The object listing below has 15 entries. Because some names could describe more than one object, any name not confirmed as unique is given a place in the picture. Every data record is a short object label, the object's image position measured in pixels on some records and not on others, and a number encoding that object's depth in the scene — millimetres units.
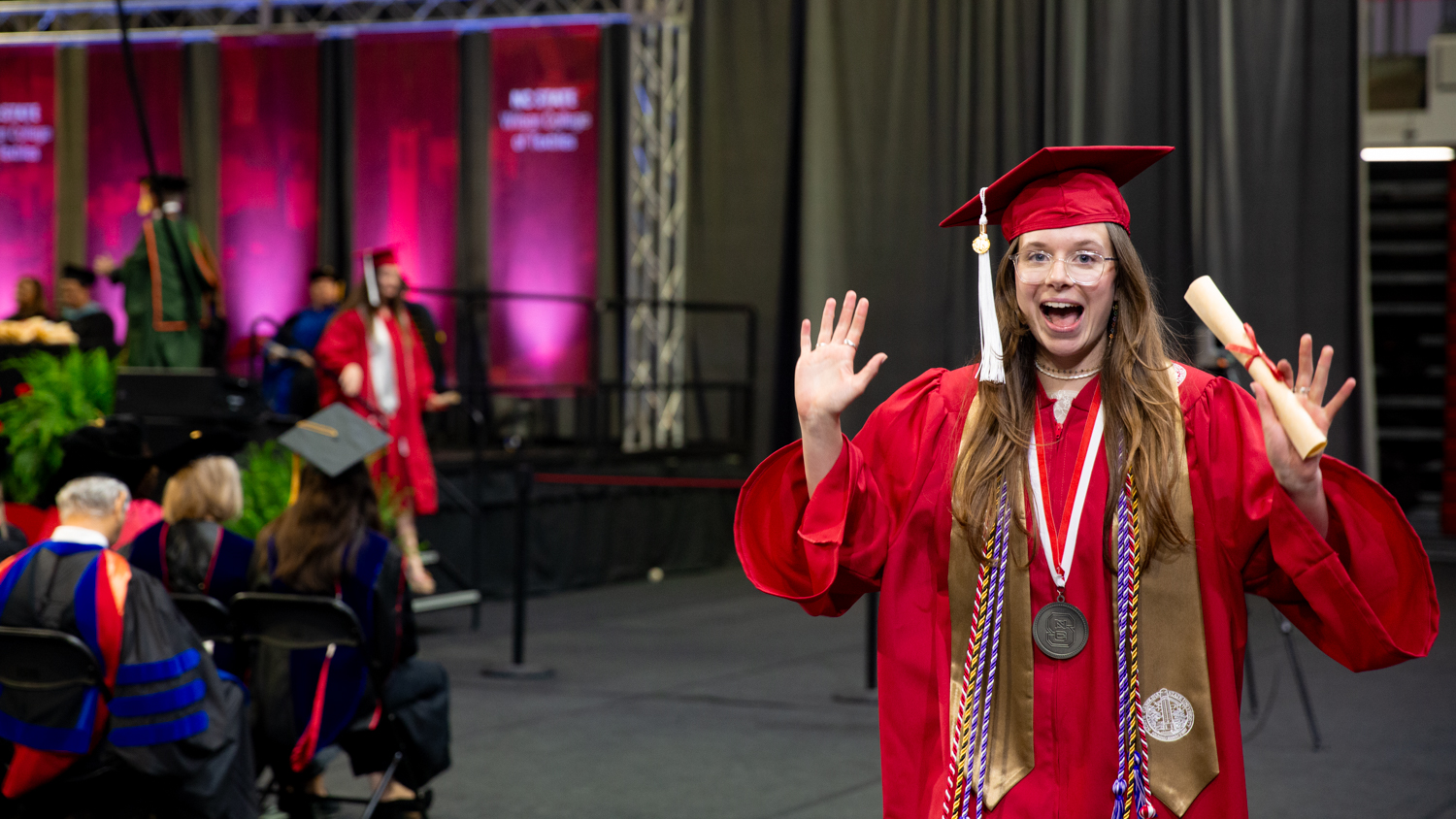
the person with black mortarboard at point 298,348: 9038
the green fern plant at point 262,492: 6344
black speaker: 7535
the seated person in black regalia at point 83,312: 10508
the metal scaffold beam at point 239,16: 11898
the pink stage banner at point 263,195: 12656
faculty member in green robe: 9031
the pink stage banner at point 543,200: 11570
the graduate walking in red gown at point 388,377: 7539
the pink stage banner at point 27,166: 13023
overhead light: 11797
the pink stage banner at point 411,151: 12203
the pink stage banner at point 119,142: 12820
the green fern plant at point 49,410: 7008
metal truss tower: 10500
